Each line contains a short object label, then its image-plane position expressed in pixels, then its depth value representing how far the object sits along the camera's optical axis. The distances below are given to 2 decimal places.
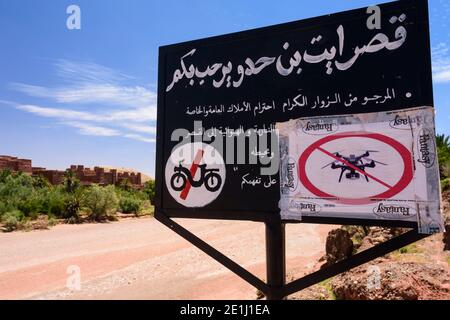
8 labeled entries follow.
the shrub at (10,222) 20.00
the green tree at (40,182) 36.66
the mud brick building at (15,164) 45.34
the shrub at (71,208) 24.72
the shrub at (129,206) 30.94
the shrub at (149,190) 42.02
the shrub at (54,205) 24.66
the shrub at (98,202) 25.82
